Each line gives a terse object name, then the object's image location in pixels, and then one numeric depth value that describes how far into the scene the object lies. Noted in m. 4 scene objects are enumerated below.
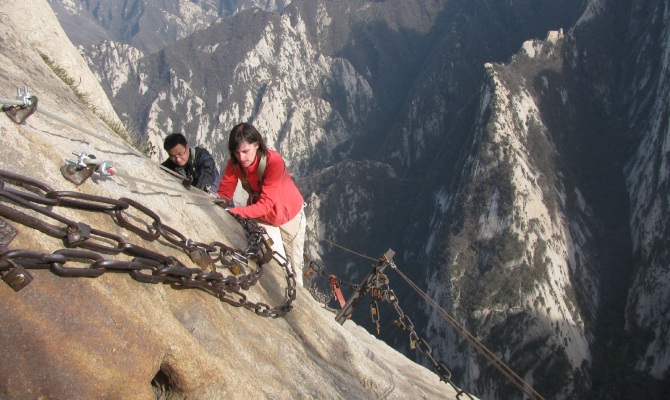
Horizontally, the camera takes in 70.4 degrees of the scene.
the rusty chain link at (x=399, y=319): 8.63
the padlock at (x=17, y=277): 3.32
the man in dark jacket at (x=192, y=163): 8.27
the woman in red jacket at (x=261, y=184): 6.80
